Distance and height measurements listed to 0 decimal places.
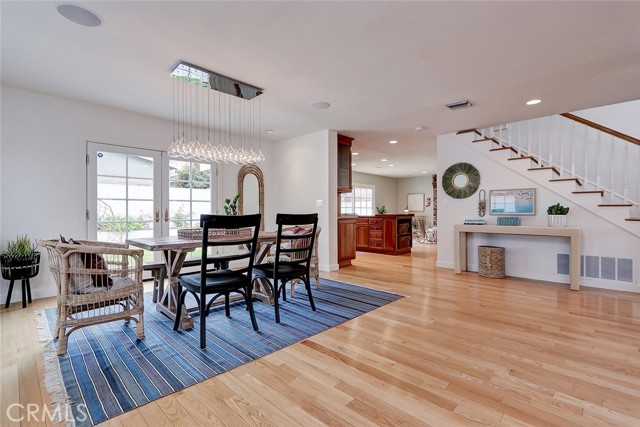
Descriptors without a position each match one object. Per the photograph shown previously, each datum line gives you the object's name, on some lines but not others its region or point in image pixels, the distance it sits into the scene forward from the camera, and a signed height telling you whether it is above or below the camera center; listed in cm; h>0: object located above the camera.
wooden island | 716 -54
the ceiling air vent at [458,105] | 374 +144
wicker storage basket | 456 -78
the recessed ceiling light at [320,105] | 381 +146
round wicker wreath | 502 +59
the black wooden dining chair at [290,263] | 268 -50
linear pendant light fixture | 310 +146
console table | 387 -34
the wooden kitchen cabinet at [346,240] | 551 -53
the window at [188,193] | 471 +35
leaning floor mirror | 554 +46
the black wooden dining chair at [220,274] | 216 -52
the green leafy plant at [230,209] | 307 +5
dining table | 246 -40
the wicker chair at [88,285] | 208 -57
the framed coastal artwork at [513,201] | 448 +18
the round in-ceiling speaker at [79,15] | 199 +142
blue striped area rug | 163 -103
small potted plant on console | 411 -3
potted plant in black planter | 307 -54
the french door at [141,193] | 397 +32
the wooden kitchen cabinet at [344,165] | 572 +98
